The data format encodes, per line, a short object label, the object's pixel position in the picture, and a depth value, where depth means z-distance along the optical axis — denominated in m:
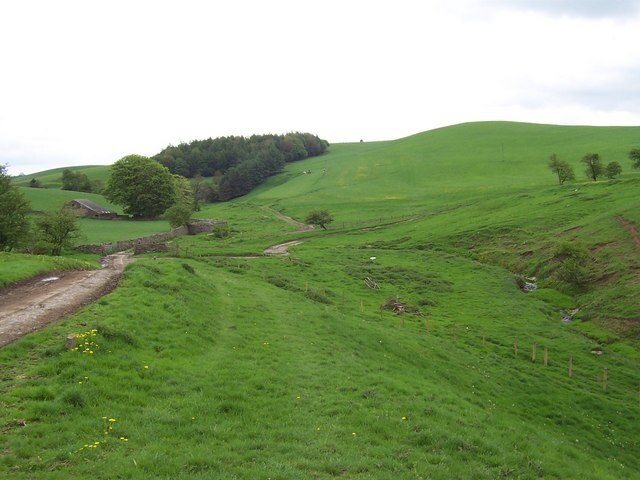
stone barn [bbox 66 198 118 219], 108.86
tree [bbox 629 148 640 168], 86.32
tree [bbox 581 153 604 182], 93.11
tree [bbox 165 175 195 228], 86.29
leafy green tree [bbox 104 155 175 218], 110.81
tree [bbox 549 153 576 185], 98.56
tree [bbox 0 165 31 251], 46.69
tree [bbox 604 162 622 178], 89.62
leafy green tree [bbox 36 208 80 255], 54.84
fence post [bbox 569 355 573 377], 31.80
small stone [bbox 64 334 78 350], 16.27
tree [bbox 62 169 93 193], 165.00
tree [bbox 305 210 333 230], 92.06
